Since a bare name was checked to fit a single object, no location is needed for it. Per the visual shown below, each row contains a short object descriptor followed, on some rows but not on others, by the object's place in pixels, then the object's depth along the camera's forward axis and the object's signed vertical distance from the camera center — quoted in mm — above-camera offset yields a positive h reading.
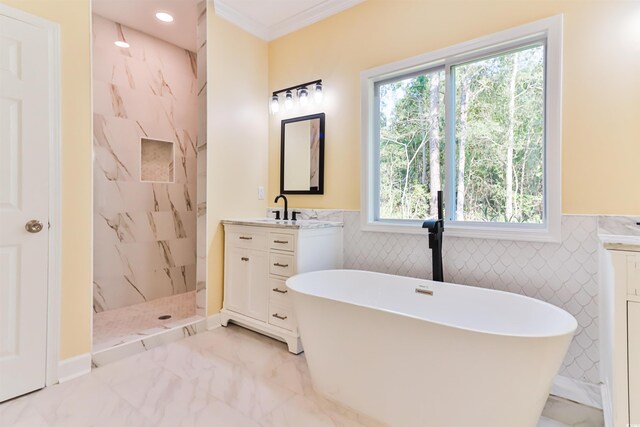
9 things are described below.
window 2002 +536
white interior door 1781 +43
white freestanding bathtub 1321 -671
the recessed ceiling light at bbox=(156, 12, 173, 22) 3087 +1893
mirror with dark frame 2996 +543
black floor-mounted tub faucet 2141 -207
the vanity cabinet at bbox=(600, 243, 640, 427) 1213 -462
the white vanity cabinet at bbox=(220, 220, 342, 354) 2490 -442
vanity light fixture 2975 +1126
